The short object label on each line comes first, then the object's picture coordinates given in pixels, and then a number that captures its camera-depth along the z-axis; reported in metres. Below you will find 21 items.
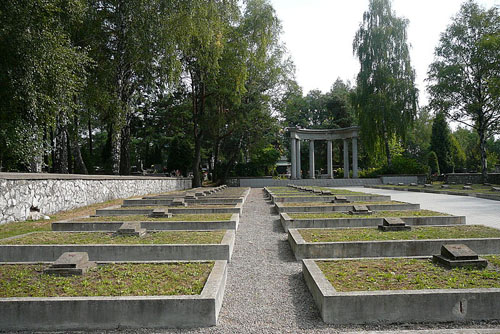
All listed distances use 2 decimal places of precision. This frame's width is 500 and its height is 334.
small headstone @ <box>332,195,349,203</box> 11.70
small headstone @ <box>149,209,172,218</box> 9.24
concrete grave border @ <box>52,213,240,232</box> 7.75
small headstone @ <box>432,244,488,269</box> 4.43
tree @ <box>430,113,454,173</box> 46.38
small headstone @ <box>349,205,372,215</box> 9.17
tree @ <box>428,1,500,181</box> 27.94
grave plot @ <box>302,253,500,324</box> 3.46
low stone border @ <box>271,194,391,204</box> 13.73
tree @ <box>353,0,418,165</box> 34.03
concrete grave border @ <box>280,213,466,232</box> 7.91
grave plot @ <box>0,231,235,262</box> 5.54
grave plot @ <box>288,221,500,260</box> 5.60
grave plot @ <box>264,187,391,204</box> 13.73
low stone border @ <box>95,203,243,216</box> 10.22
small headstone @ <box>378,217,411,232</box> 6.99
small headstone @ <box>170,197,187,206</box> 12.08
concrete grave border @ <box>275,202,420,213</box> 10.36
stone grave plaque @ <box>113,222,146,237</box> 6.78
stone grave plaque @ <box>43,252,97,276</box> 4.31
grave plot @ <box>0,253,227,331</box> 3.39
